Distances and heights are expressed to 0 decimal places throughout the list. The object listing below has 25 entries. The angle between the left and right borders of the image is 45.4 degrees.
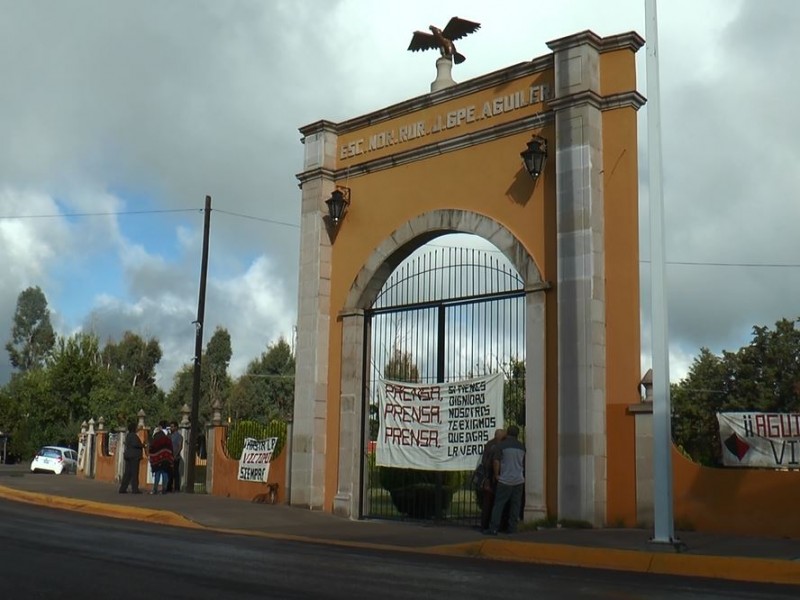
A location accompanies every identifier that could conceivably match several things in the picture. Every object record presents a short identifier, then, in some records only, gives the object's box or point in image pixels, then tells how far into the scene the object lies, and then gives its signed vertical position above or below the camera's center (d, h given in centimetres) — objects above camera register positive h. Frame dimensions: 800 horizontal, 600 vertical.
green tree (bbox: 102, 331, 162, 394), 6444 +699
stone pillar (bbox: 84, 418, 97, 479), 3303 +37
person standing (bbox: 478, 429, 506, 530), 1372 -17
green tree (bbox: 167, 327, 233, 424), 6150 +574
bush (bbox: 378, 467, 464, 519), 1605 -35
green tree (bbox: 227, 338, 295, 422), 6009 +482
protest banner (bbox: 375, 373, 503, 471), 1491 +74
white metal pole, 1095 +48
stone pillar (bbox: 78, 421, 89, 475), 3495 +51
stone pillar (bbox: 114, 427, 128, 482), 2928 +24
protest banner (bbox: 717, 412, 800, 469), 1212 +43
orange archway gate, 1338 +362
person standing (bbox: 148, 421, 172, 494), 2180 +21
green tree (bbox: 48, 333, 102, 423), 5369 +458
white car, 4028 +2
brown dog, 1888 -60
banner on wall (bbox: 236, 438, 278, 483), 1994 +13
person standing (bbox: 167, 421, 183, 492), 2240 +16
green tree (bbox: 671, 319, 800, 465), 4172 +401
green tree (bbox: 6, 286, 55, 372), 8081 +1076
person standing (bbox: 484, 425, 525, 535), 1324 -16
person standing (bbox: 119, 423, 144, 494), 2116 +9
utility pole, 2494 +346
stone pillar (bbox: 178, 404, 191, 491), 2509 +83
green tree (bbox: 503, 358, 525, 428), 1497 +120
